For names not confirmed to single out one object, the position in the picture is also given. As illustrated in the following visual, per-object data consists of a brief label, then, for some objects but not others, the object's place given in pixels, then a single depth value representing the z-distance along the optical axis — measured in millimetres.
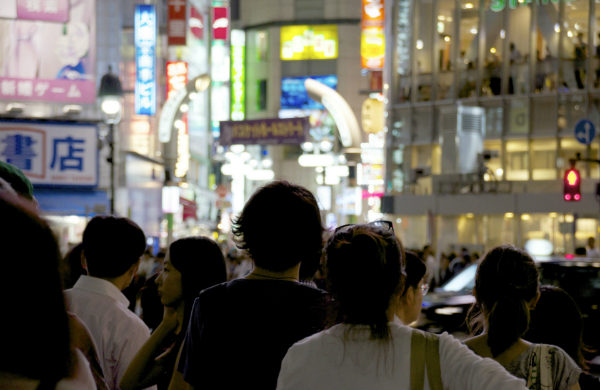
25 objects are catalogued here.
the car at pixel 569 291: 10062
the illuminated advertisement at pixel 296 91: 63000
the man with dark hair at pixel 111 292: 3693
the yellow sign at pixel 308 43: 64375
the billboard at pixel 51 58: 25984
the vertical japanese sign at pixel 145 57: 31719
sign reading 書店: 22297
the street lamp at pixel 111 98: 14950
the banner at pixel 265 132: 27672
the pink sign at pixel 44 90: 25828
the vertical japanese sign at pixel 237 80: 56969
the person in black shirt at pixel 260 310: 2855
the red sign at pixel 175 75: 40625
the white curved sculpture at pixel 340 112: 25688
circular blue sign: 18719
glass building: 34500
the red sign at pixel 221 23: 58781
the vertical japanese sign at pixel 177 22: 39438
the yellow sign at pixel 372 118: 37156
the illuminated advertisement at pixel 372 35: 39219
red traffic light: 19172
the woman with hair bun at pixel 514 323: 3205
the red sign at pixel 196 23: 56969
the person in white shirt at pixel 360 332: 2256
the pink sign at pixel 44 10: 24188
